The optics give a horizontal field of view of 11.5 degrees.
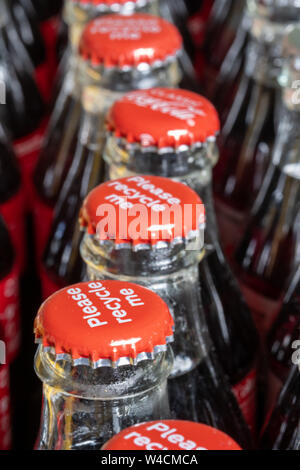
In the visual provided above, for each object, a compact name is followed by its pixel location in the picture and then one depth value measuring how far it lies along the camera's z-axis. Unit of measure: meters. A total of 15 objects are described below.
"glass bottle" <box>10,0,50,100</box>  0.57
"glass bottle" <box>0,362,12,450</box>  0.38
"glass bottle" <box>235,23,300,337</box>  0.42
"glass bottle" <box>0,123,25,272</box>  0.46
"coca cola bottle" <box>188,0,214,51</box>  0.63
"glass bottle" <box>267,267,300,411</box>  0.39
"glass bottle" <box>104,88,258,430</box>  0.37
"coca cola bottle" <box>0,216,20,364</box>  0.41
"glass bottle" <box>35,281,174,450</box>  0.30
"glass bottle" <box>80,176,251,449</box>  0.33
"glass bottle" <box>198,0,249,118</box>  0.53
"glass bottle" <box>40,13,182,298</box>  0.40
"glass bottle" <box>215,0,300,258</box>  0.45
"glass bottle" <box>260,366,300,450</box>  0.35
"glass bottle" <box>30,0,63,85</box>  0.61
